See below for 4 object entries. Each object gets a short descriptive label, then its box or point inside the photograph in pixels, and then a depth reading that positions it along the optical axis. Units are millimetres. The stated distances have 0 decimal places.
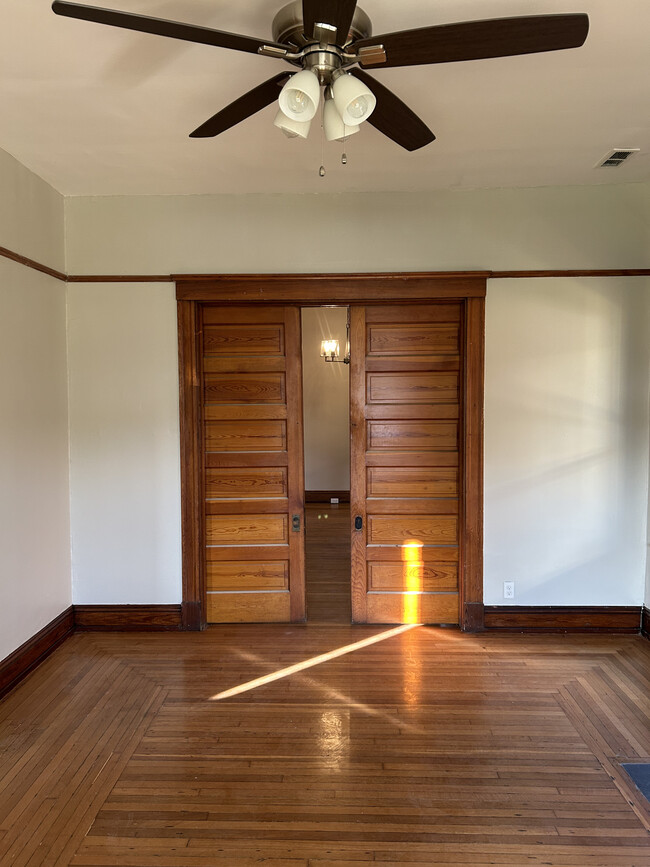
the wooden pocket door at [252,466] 4270
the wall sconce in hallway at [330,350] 8977
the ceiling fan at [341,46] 1657
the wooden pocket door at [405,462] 4219
